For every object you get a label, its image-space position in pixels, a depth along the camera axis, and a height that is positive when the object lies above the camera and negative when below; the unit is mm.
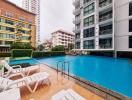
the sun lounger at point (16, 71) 4049 -1234
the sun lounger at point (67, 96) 1768 -1169
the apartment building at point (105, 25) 13297 +5021
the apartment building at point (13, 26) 25238 +8893
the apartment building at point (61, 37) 53547 +8904
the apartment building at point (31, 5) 67422 +41312
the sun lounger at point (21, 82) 2475 -1201
